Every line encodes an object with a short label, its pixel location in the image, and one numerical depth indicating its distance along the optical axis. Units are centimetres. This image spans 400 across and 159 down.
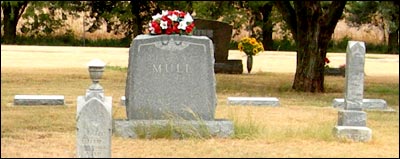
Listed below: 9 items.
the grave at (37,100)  1518
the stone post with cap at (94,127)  766
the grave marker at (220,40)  2689
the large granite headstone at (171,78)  1131
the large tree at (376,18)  3457
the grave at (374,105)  1586
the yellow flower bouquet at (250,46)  2792
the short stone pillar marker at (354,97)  1091
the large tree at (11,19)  4912
